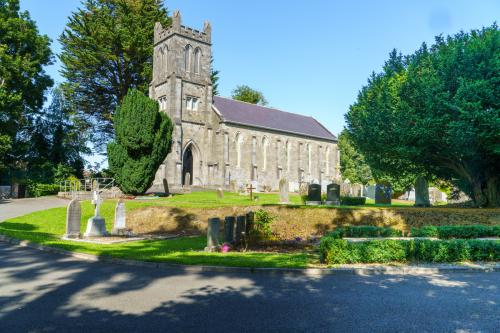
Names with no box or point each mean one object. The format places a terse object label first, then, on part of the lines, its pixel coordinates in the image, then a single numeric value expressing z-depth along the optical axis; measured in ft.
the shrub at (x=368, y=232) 46.60
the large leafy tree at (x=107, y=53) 140.97
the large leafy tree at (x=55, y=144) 128.77
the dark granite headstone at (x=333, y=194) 82.17
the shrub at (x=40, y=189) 119.24
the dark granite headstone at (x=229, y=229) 45.16
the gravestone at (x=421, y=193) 76.28
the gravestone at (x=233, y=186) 132.80
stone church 139.44
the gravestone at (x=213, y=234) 41.86
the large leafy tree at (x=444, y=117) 63.77
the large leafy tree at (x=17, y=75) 117.08
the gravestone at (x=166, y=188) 111.53
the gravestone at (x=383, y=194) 89.20
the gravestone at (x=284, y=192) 84.28
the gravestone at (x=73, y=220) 52.44
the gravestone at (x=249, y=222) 47.81
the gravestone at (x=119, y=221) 59.06
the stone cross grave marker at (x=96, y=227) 53.98
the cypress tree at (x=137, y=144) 102.06
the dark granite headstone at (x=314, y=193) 83.51
